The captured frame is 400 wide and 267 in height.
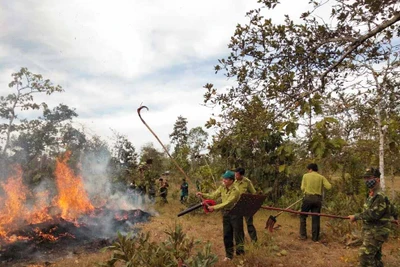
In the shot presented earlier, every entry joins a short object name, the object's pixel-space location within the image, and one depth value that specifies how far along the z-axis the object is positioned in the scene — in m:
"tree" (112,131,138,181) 17.39
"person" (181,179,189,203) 16.09
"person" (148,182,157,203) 16.30
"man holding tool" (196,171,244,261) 6.49
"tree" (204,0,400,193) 5.33
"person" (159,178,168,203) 15.59
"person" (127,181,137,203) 16.16
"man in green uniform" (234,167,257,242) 6.82
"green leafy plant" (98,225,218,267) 4.96
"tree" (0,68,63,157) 21.44
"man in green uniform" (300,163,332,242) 8.27
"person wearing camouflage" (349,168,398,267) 5.19
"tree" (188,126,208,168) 61.33
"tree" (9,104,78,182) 22.12
